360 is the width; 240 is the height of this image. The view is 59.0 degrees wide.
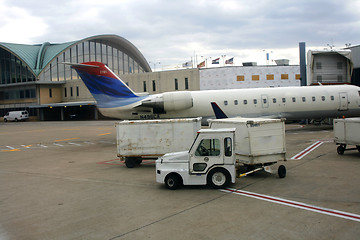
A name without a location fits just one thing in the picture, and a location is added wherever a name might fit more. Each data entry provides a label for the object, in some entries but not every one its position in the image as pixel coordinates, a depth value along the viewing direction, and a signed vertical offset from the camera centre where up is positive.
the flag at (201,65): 60.28 +8.89
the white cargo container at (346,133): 16.22 -1.39
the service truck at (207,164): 11.07 -1.85
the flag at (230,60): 57.00 +8.97
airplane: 25.02 +0.78
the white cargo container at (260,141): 12.30 -1.26
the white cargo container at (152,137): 15.95 -1.22
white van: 73.62 +0.61
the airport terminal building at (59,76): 65.75 +9.87
